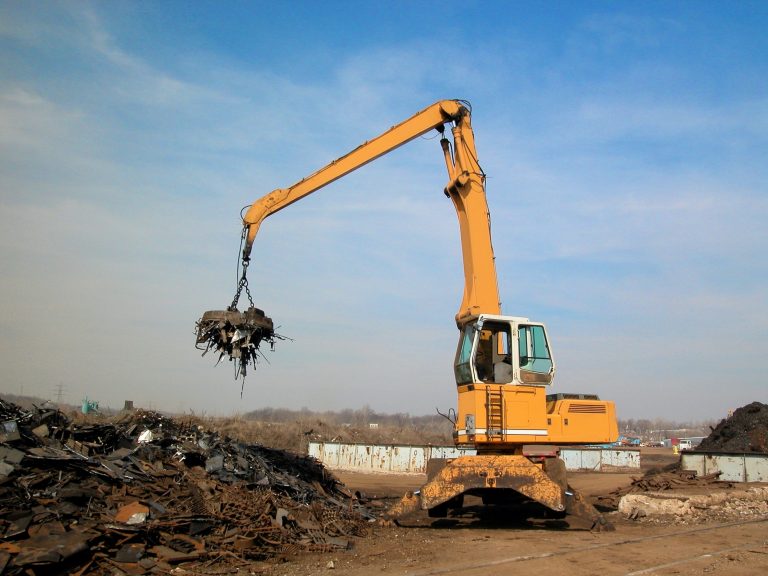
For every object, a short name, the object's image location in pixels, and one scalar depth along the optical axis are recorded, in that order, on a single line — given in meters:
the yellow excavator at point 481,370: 10.16
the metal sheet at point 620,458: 31.53
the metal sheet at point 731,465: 15.23
